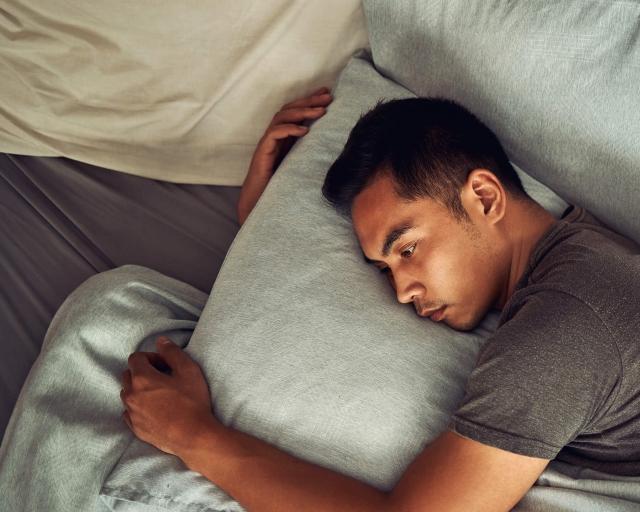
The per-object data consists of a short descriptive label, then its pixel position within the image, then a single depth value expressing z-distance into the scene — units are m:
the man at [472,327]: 0.91
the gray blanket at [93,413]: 1.01
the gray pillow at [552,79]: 1.13
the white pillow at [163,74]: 1.49
